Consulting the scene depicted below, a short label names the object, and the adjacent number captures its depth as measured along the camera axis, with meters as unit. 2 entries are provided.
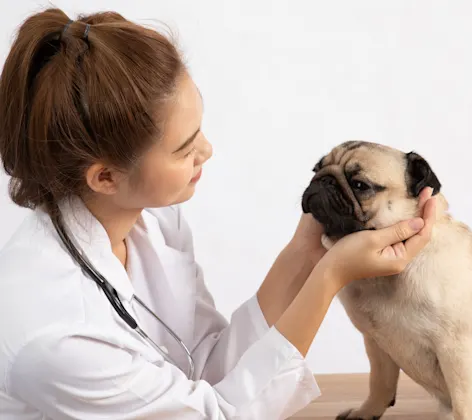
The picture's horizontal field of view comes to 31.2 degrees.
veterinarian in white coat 1.27
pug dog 1.45
